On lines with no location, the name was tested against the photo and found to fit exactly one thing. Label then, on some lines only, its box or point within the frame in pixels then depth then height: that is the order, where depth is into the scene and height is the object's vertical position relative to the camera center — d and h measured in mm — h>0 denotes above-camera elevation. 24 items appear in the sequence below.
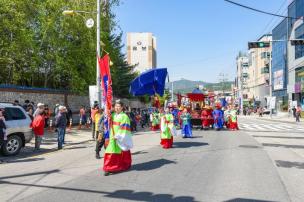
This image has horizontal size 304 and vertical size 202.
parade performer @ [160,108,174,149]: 13664 -805
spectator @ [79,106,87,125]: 24086 -608
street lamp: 20709 +3415
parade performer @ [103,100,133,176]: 8828 -938
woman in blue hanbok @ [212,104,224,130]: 23797 -710
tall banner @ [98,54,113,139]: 9781 +635
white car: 12484 -731
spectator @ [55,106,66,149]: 14499 -661
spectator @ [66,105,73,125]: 23939 -516
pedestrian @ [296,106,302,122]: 37747 -769
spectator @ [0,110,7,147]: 10969 -669
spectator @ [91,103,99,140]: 17172 -363
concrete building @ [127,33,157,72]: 126062 +20351
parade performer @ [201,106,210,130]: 24050 -777
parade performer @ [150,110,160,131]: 25328 -995
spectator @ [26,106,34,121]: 16450 -119
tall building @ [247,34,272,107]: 85750 +8003
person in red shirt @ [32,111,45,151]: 13586 -724
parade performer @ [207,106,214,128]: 24075 -586
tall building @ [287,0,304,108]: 53500 +7344
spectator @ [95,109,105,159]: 11070 -906
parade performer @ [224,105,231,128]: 25028 -752
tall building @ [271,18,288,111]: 63656 +7219
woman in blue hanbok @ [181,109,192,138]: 18250 -939
